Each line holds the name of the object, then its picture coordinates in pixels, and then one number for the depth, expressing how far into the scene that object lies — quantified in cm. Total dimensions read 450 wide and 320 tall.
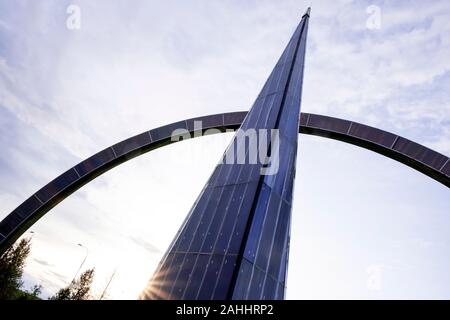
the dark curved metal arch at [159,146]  1277
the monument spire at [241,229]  470
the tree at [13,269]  4153
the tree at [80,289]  4644
